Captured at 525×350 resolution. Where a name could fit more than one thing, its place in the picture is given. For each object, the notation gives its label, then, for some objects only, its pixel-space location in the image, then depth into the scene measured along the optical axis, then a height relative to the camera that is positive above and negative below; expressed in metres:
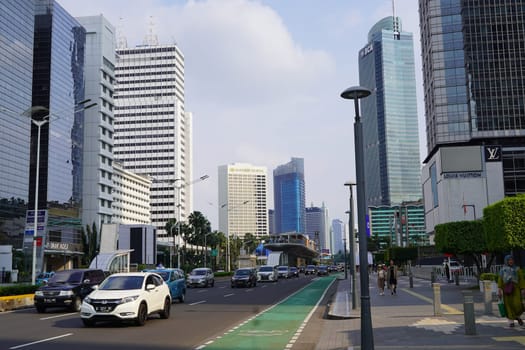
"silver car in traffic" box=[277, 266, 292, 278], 68.94 -2.38
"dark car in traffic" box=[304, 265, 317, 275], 94.91 -3.06
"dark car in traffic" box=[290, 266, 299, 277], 75.29 -2.64
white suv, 15.91 -1.26
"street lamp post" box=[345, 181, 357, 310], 22.81 +0.91
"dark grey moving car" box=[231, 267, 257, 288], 44.25 -1.92
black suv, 22.00 -1.28
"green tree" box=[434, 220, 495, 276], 37.44 +0.74
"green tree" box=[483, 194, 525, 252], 27.68 +1.21
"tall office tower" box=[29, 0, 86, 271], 99.56 +21.85
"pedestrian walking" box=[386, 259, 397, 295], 29.78 -1.34
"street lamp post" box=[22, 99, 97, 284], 32.68 +1.76
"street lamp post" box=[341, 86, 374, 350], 9.87 +0.60
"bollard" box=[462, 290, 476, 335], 12.91 -1.50
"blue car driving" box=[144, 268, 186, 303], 26.27 -1.27
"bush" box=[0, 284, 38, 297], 27.44 -1.59
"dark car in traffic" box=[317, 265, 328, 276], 82.73 -2.81
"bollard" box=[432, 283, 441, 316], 18.00 -1.69
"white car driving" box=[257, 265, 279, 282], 57.75 -2.17
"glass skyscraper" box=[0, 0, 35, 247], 90.94 +23.55
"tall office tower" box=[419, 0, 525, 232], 92.94 +23.93
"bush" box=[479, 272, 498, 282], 26.42 -1.33
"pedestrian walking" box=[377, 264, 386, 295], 30.48 -1.48
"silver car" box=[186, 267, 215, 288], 45.47 -1.93
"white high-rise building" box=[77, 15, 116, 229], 112.00 +25.23
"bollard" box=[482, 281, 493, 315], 17.86 -1.59
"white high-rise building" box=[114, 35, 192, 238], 197.00 +48.95
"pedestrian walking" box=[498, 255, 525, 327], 14.08 -1.06
